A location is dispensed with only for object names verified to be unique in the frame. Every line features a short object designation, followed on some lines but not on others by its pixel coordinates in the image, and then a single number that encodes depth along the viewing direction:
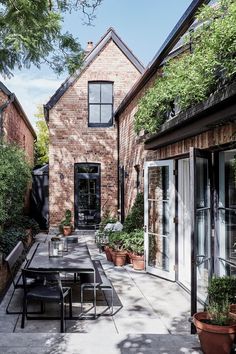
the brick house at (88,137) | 15.10
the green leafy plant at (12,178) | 8.34
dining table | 5.85
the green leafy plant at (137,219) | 9.96
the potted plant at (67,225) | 14.57
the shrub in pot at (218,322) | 4.13
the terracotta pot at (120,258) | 9.19
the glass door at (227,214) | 5.18
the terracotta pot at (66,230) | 14.56
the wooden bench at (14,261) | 5.95
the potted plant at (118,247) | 9.20
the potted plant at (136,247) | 8.79
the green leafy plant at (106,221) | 12.57
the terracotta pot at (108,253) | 9.75
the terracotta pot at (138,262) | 8.76
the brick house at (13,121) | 12.21
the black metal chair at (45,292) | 5.24
